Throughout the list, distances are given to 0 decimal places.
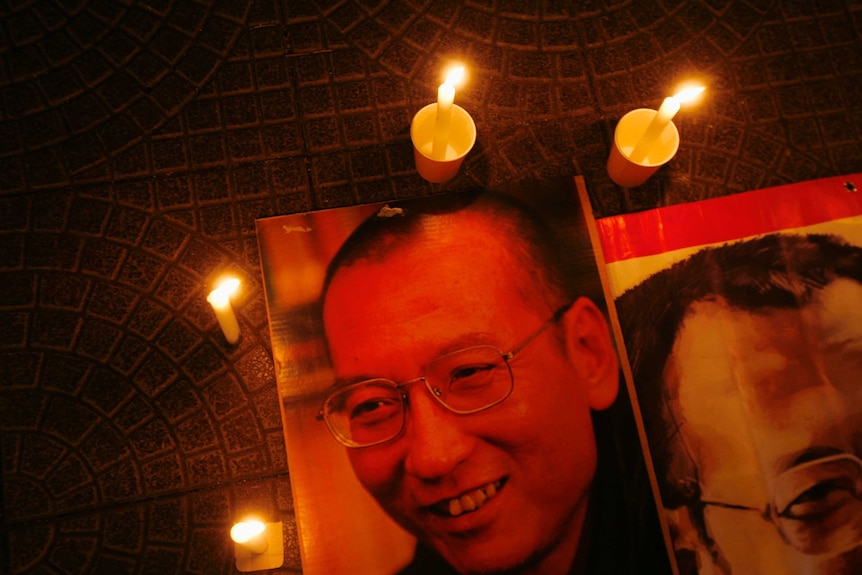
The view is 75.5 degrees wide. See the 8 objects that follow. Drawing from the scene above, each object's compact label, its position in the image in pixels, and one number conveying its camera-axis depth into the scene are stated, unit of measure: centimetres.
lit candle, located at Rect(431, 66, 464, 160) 74
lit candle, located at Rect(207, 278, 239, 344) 73
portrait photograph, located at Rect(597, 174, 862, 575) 78
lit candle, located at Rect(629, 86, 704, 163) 76
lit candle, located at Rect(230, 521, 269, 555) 71
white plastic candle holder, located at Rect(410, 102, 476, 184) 80
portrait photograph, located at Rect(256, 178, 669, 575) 75
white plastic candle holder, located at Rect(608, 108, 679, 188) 80
